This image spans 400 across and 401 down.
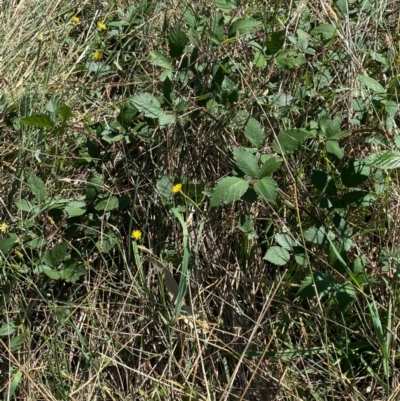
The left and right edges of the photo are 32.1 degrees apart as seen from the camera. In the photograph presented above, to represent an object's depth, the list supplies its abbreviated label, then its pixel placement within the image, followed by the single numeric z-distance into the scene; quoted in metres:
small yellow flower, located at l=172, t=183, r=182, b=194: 1.85
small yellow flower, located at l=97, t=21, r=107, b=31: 2.36
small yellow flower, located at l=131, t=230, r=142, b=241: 1.86
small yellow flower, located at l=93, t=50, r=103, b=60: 2.32
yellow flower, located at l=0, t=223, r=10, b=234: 1.88
